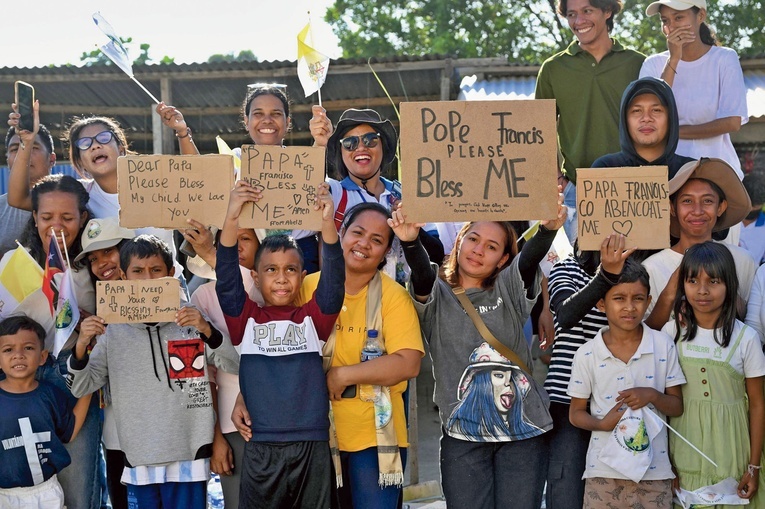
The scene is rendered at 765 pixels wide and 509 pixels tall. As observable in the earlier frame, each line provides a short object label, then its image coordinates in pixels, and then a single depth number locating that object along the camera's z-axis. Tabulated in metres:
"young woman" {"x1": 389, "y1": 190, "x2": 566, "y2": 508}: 4.17
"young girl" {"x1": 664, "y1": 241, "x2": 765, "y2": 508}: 4.23
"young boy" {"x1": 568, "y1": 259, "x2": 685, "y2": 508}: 4.21
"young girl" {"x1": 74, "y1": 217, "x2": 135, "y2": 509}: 4.75
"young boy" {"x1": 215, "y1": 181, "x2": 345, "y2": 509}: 4.13
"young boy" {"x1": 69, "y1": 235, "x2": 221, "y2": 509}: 4.41
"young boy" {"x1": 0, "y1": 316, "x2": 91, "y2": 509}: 4.43
